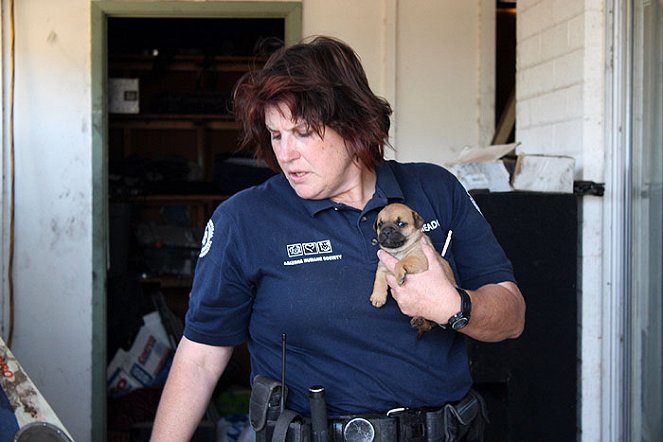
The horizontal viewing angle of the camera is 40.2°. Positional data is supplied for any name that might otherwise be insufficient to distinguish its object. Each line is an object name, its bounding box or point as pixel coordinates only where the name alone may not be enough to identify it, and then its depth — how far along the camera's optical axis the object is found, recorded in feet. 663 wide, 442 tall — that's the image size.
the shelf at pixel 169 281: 20.45
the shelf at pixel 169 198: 20.52
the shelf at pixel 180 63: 21.07
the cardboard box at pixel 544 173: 11.18
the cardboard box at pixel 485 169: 11.69
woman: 5.93
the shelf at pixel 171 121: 20.76
